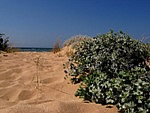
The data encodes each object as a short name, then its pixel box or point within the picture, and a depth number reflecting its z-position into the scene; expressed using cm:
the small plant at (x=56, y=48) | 829
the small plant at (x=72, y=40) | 744
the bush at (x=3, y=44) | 850
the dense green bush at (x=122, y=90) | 184
